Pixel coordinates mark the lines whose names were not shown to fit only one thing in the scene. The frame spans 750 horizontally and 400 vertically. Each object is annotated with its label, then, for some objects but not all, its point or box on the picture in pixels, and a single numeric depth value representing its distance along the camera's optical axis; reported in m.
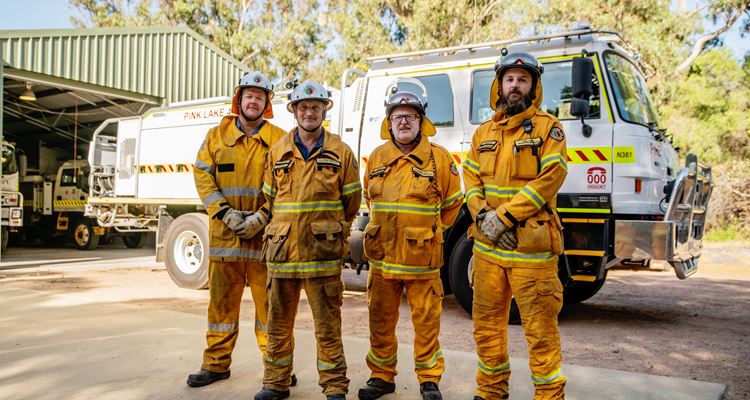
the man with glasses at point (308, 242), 3.82
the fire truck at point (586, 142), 5.95
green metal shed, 12.38
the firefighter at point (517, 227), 3.53
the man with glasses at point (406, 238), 3.96
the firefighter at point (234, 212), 4.27
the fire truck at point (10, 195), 13.65
